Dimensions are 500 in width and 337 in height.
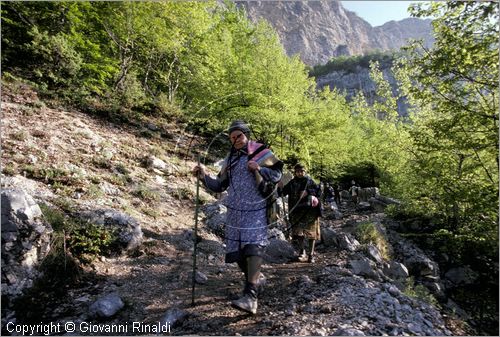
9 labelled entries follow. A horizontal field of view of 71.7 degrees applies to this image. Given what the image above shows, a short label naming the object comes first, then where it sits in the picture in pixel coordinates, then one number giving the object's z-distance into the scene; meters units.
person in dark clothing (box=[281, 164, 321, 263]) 7.86
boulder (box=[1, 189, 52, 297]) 4.81
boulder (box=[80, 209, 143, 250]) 6.42
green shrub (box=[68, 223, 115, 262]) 5.77
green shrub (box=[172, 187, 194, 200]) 10.22
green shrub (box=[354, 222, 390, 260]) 9.66
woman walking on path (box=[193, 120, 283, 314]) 4.62
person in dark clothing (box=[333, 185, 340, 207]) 21.33
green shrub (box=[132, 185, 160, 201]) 9.06
